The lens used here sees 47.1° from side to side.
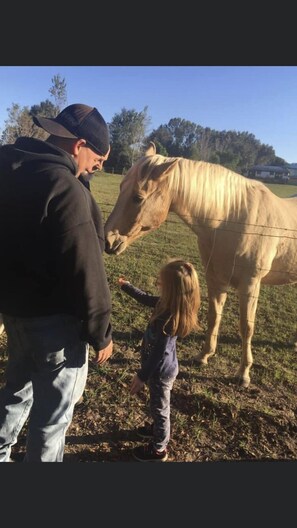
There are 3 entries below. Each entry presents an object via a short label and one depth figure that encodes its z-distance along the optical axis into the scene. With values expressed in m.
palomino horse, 2.86
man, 1.45
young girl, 2.08
